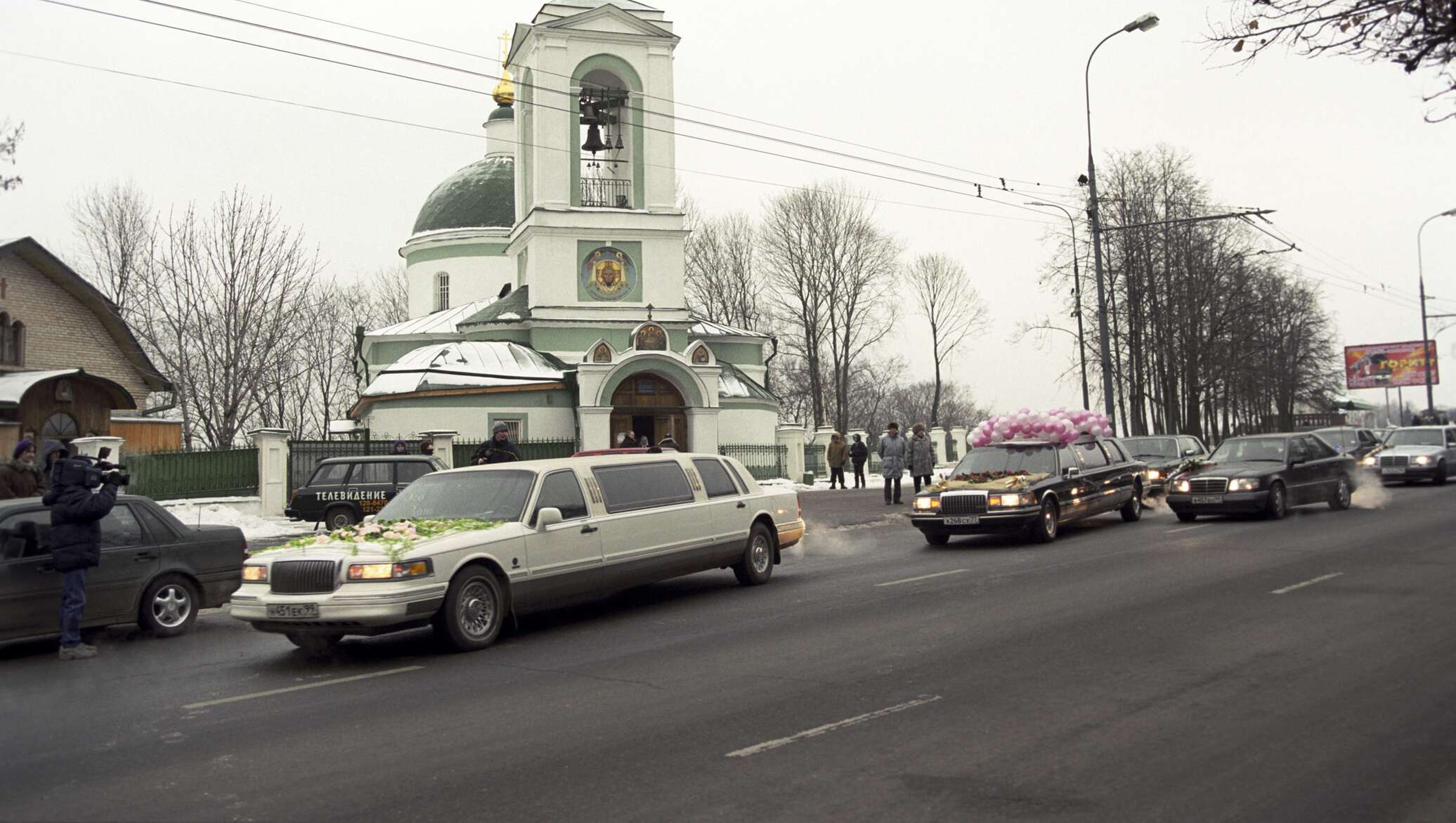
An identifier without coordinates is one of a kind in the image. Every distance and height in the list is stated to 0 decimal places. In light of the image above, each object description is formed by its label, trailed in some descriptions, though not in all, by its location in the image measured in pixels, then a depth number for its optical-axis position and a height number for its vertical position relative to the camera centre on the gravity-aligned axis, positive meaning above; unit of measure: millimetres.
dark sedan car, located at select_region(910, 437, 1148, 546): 17484 -475
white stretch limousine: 9531 -641
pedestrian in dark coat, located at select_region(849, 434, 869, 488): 35878 +455
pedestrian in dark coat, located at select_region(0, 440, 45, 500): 13648 +217
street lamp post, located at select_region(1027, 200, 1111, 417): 45875 +7057
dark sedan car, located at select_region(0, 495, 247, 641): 10344 -766
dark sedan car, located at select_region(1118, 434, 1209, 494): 27406 +162
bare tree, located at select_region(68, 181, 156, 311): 46094 +9756
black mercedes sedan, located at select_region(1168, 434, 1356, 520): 19797 -433
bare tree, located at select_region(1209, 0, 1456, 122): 7082 +2631
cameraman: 10055 -299
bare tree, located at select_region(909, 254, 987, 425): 74875 +11459
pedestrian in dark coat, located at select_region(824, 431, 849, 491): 35281 +450
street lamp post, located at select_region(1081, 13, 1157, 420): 30906 +4439
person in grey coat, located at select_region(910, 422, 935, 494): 26802 +209
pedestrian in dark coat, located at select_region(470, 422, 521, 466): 18234 +453
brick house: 29953 +3850
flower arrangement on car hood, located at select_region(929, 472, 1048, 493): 17656 -282
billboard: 88875 +6457
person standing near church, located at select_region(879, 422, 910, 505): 27641 +271
